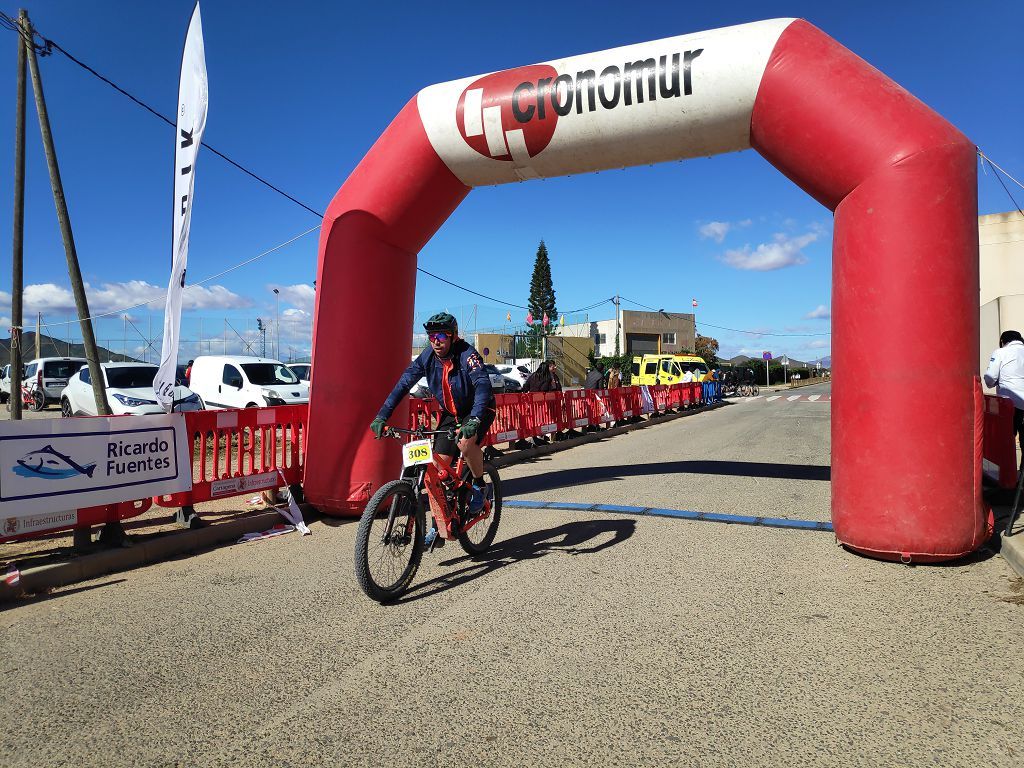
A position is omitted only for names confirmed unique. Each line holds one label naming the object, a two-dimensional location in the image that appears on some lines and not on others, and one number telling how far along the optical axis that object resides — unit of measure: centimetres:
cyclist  493
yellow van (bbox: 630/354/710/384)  2969
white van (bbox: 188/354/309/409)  1538
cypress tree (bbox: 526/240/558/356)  8150
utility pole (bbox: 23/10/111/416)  1112
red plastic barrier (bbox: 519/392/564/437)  1304
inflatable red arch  493
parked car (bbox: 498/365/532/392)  3109
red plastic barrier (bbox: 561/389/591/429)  1469
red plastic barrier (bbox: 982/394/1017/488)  669
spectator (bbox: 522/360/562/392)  1505
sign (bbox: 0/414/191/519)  500
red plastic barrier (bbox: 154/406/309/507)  641
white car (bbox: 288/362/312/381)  2112
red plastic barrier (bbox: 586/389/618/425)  1626
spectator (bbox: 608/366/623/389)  1988
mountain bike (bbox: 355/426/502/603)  424
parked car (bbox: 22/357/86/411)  2251
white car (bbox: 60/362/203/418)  1230
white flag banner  623
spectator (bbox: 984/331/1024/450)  644
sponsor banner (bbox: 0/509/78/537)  492
